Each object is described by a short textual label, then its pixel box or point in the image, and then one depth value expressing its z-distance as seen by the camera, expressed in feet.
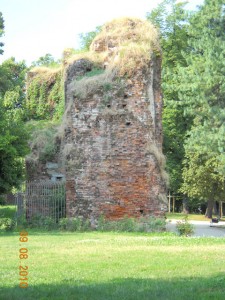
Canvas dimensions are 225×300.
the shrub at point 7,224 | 61.54
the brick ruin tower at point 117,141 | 61.98
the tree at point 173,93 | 124.98
